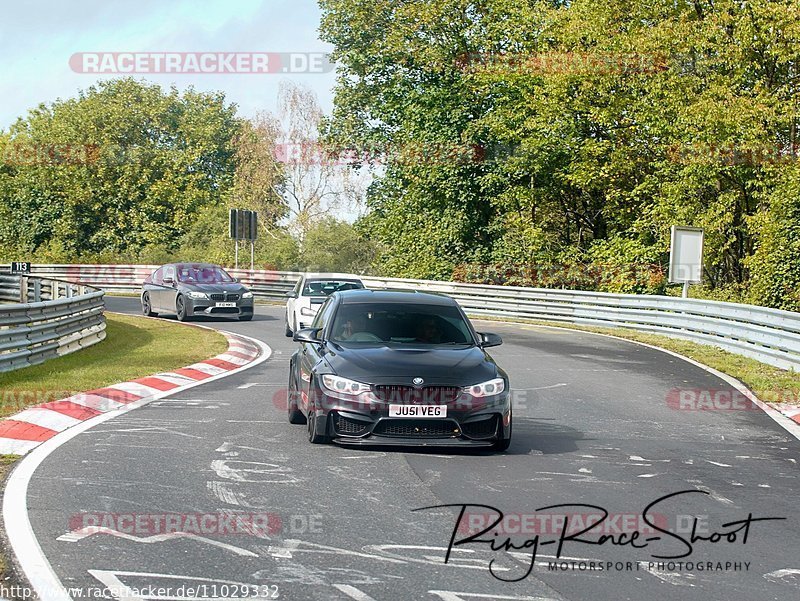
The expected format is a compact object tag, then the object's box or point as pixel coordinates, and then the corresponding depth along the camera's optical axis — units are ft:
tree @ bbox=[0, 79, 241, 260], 225.35
